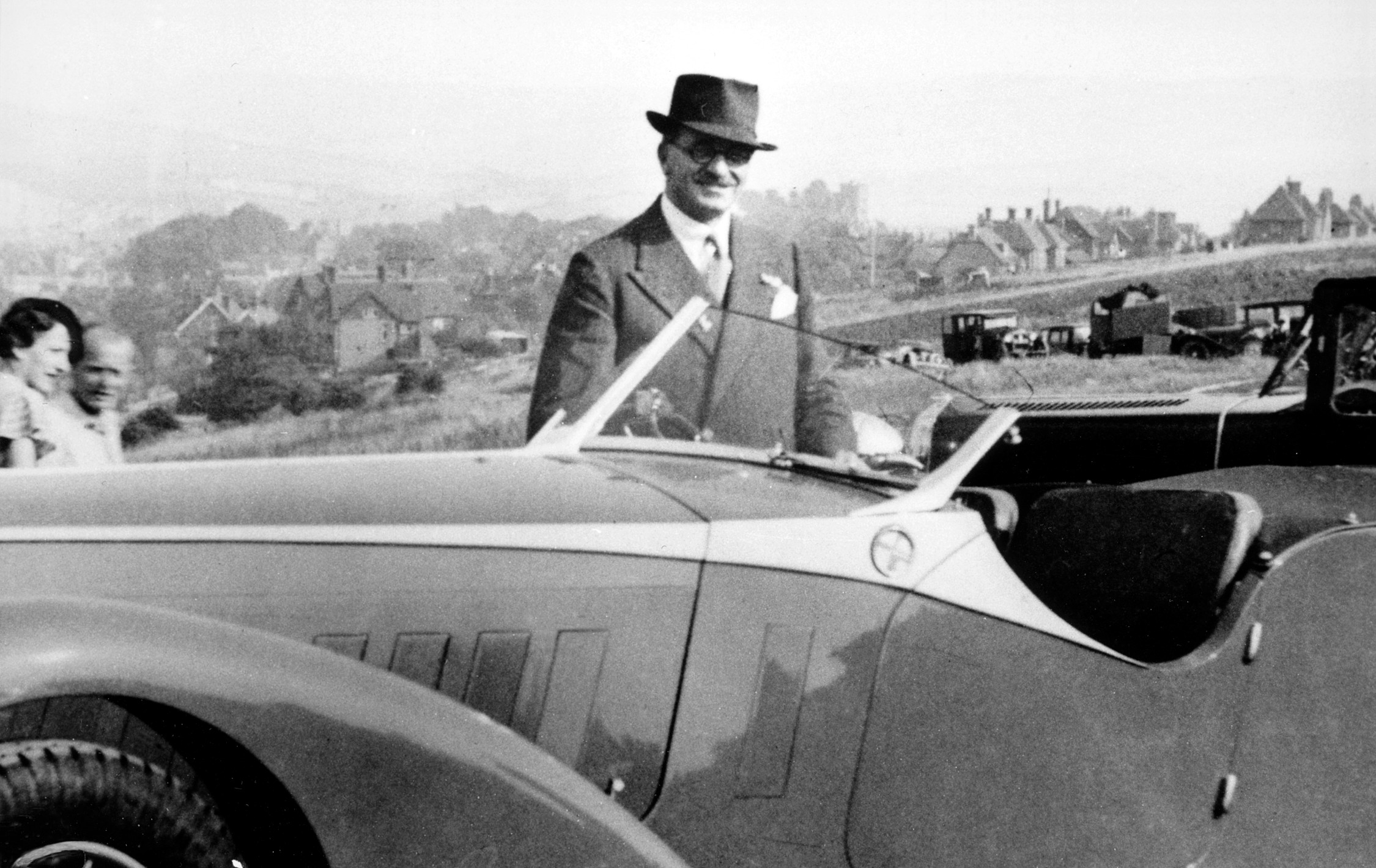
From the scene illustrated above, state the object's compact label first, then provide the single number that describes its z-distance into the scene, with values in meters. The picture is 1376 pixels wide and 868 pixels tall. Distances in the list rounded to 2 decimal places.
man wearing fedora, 5.25
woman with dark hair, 4.92
